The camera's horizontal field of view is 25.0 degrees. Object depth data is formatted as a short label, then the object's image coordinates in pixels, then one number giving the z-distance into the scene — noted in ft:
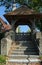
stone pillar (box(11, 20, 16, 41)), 28.18
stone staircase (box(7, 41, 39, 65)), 19.74
